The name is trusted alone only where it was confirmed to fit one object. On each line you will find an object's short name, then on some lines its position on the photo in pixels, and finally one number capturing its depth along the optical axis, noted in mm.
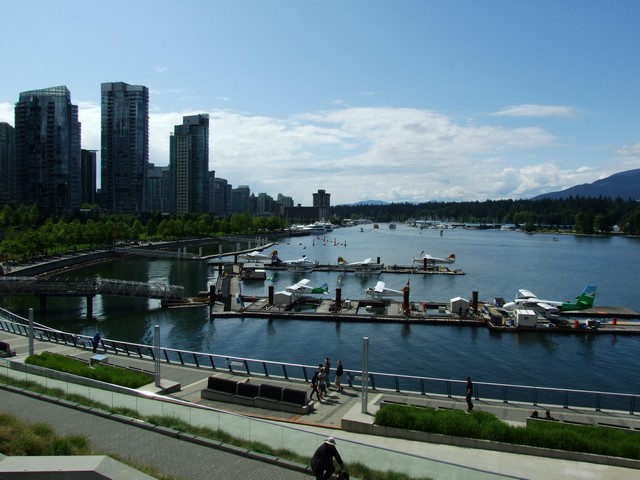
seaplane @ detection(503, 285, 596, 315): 48781
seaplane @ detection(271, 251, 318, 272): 87188
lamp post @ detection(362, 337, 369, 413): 18172
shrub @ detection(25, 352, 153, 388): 20328
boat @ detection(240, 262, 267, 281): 75312
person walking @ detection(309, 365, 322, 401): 20322
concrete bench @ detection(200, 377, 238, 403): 19797
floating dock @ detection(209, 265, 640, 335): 43625
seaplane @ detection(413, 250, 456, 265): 92262
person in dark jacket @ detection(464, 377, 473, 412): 19702
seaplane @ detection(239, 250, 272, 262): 97125
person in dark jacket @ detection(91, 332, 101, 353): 26922
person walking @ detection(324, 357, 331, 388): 21544
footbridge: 47344
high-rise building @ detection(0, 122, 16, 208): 167662
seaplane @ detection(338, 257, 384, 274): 84175
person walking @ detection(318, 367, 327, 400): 20516
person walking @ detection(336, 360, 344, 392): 21797
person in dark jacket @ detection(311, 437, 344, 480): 9797
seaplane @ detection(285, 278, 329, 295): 57062
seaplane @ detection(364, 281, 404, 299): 57719
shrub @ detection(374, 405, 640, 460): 15055
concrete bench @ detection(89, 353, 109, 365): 23348
